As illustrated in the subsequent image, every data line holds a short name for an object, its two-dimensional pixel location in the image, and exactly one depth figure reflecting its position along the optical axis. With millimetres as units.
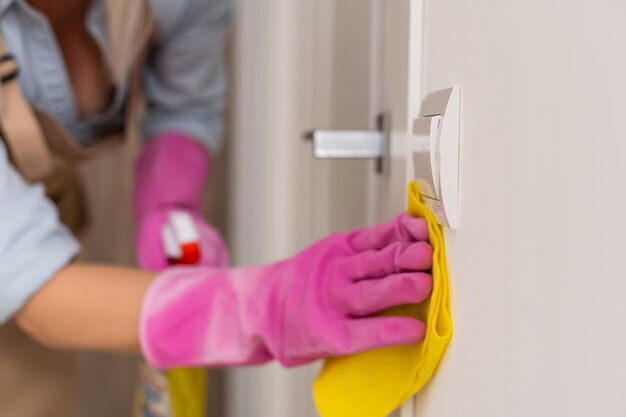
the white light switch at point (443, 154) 371
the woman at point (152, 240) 473
